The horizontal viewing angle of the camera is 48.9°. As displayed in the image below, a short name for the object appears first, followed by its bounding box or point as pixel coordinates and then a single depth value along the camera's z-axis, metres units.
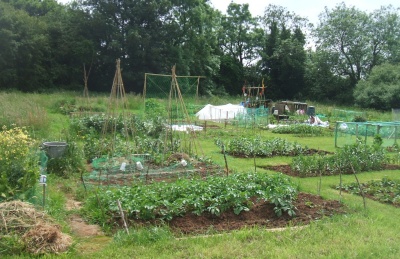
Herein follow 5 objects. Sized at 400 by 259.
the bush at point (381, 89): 33.53
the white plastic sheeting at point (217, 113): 25.11
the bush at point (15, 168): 5.79
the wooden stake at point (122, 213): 5.29
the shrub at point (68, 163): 9.00
